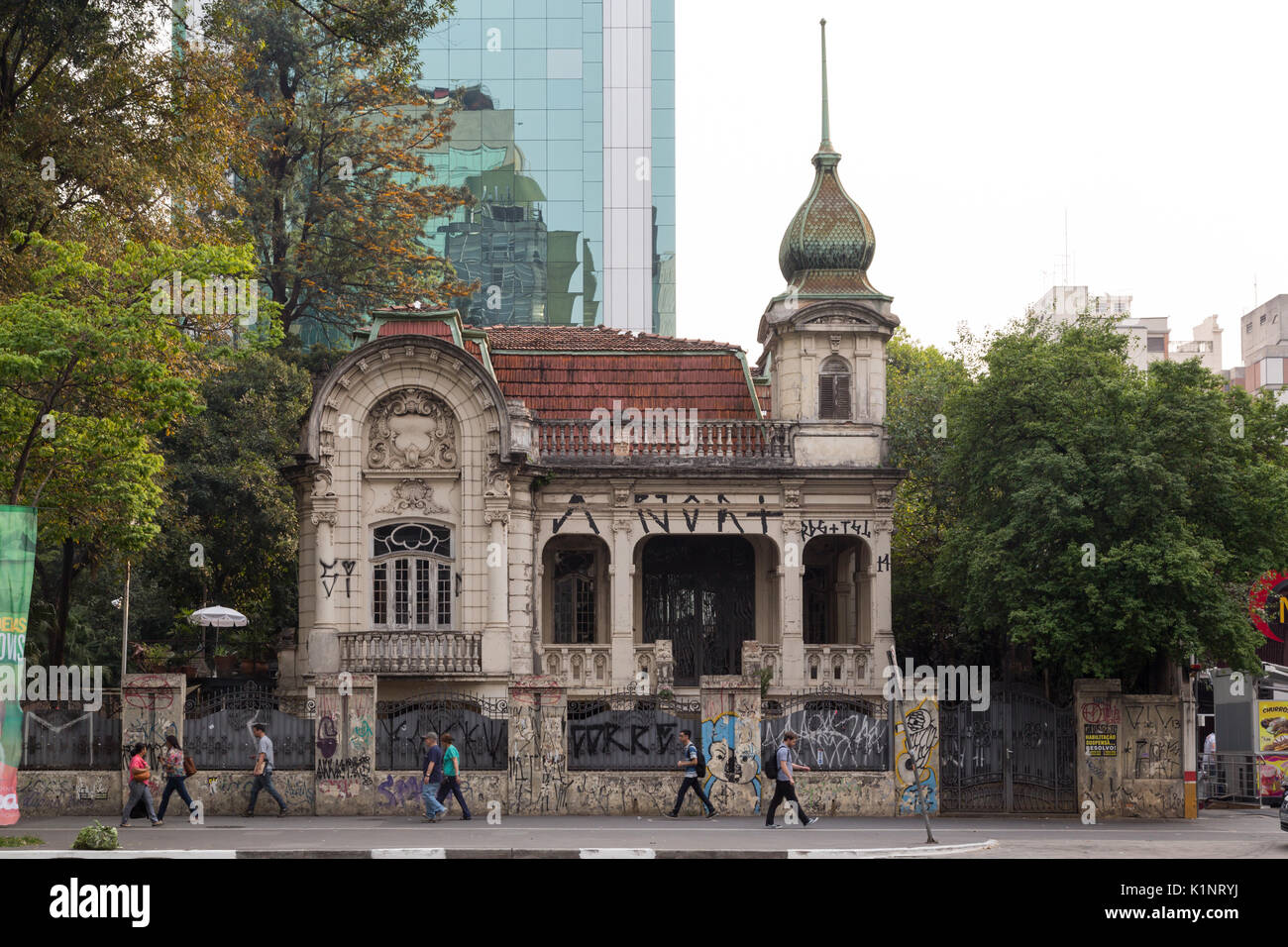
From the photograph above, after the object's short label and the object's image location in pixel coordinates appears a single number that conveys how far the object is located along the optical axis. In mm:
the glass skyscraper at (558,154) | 84250
